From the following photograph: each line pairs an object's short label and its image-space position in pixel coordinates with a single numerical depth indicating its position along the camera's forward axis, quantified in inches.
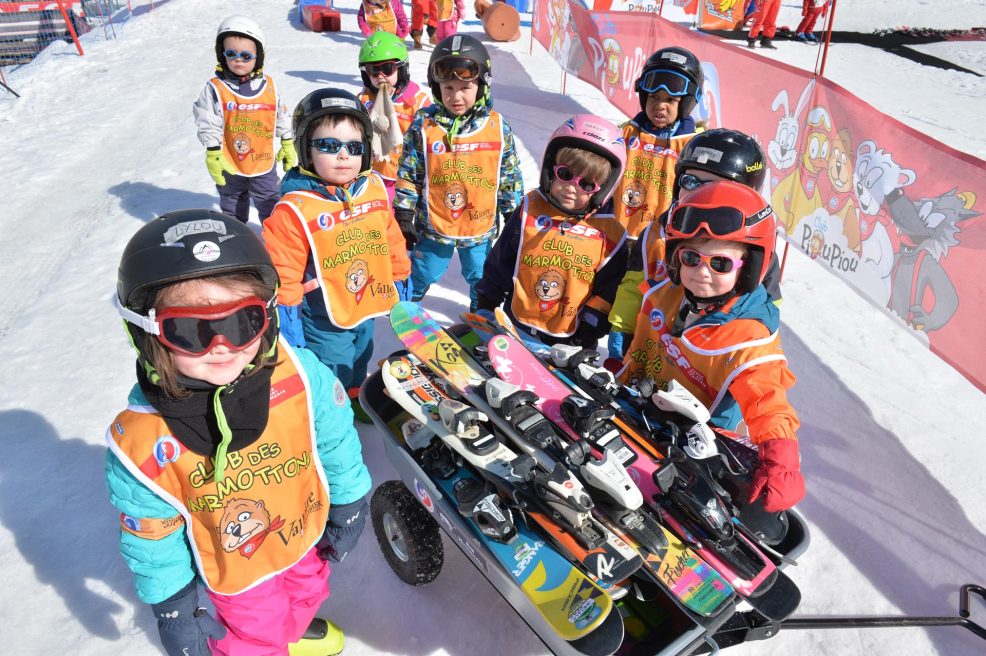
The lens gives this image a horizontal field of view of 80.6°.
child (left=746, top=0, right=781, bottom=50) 577.3
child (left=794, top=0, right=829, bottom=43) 614.9
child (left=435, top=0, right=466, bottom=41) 543.5
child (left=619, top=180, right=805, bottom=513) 97.4
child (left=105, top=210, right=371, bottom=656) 69.4
